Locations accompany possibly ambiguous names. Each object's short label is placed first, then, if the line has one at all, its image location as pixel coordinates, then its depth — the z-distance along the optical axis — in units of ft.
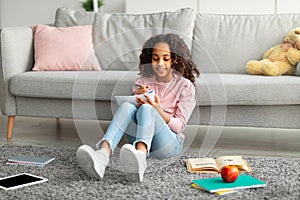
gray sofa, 9.80
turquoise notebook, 8.38
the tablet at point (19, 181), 8.70
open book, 9.46
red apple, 8.49
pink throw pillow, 12.89
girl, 8.82
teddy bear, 11.58
